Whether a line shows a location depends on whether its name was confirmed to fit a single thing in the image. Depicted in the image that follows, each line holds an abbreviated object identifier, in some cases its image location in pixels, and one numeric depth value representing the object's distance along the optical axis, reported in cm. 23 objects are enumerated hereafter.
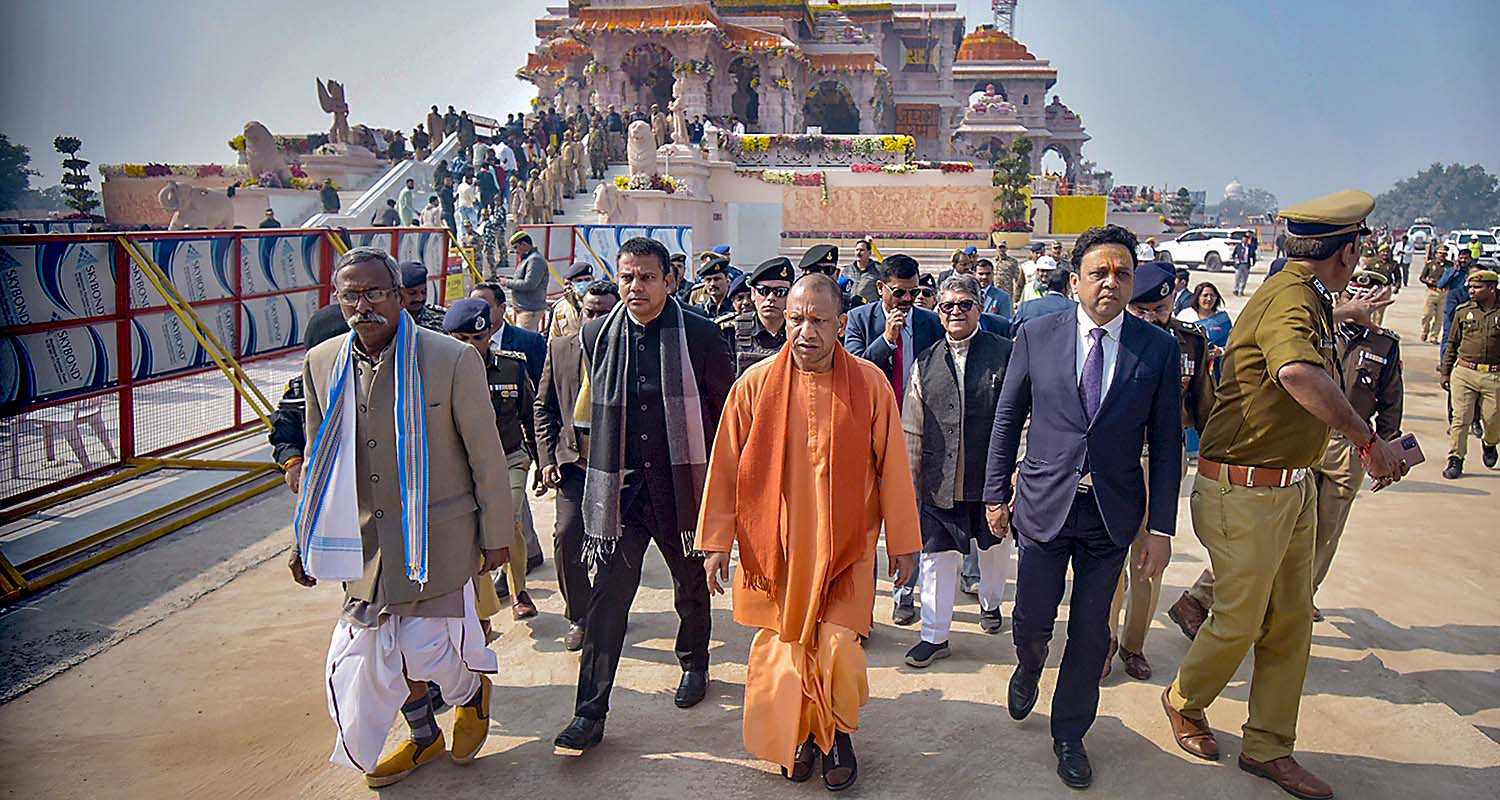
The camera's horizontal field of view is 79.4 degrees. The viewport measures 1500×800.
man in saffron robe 311
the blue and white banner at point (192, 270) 678
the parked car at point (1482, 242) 3120
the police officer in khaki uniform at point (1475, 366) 780
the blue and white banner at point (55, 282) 562
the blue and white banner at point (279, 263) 790
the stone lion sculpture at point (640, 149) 2306
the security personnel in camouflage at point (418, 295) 499
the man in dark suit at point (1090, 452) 320
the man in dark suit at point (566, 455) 381
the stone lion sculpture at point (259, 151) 2755
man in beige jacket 302
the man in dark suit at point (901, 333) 464
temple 3331
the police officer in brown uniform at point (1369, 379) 444
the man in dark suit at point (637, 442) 352
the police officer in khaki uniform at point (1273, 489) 315
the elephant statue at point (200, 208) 2211
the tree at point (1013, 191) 2662
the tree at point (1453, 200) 9538
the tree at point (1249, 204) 10322
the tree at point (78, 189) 2533
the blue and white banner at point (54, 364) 561
